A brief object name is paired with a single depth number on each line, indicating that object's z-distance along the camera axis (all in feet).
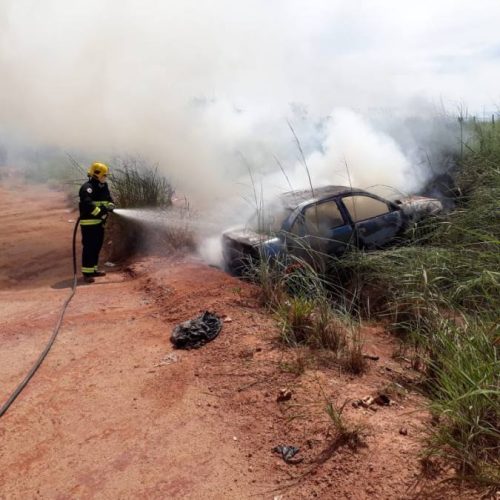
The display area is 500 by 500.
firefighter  23.65
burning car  19.02
